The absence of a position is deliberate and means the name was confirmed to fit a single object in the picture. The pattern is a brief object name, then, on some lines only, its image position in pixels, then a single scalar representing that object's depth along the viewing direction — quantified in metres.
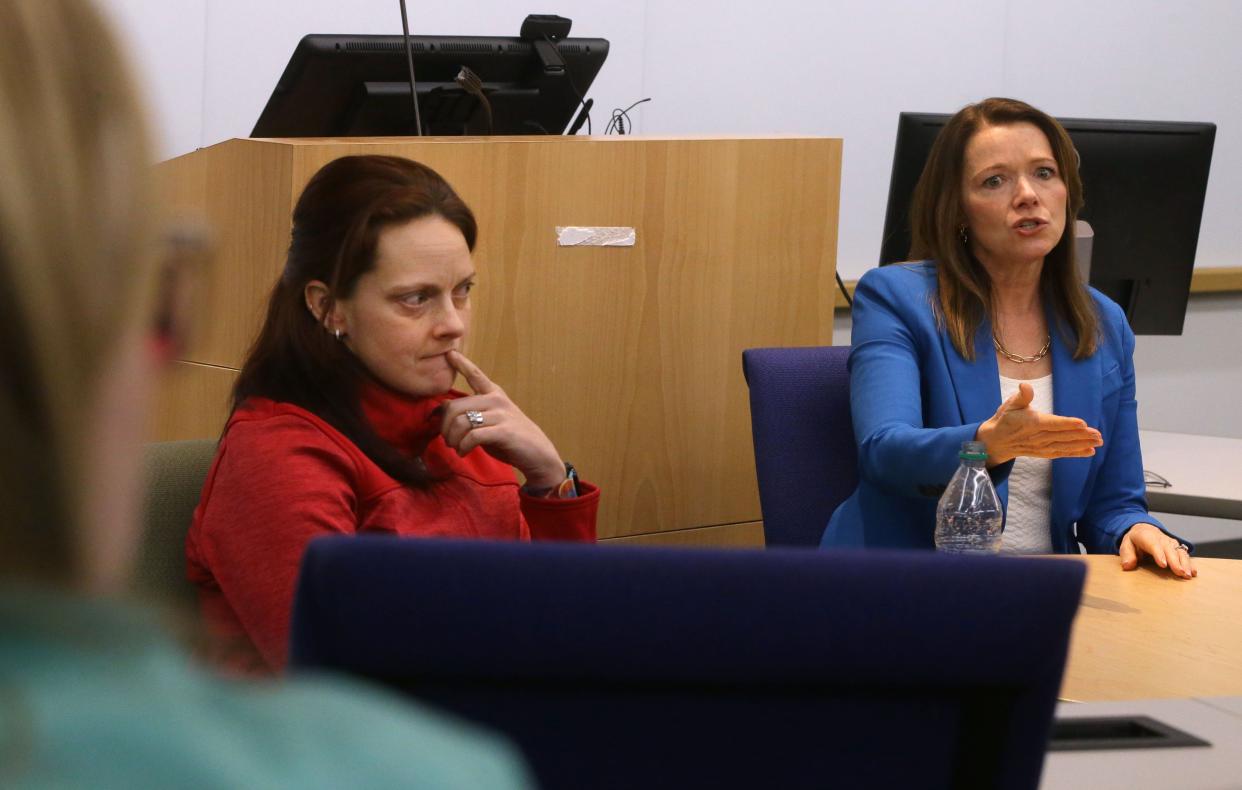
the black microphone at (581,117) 5.68
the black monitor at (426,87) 4.95
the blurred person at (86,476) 0.75
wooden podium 4.41
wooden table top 3.14
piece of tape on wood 4.66
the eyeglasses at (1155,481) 5.57
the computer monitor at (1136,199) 5.73
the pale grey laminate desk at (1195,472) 5.42
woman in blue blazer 4.67
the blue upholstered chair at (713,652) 1.43
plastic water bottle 4.29
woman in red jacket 3.36
